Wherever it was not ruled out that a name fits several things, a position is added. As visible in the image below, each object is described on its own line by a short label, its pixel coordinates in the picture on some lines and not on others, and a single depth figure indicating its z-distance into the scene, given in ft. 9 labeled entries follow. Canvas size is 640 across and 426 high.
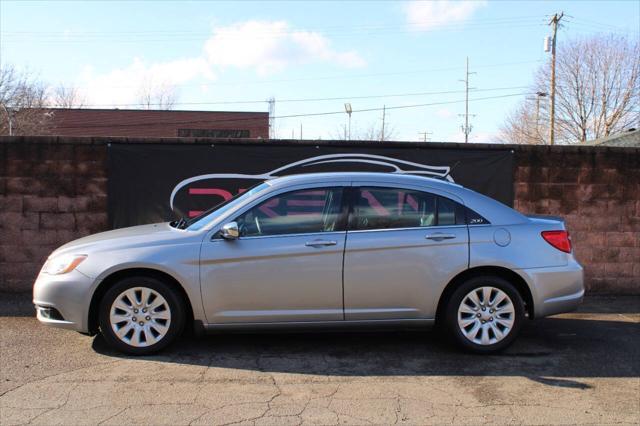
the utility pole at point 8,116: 92.64
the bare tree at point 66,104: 161.70
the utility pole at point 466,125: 189.90
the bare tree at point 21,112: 95.30
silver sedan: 15.90
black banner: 24.61
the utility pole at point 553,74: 116.16
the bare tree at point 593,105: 116.98
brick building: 127.95
